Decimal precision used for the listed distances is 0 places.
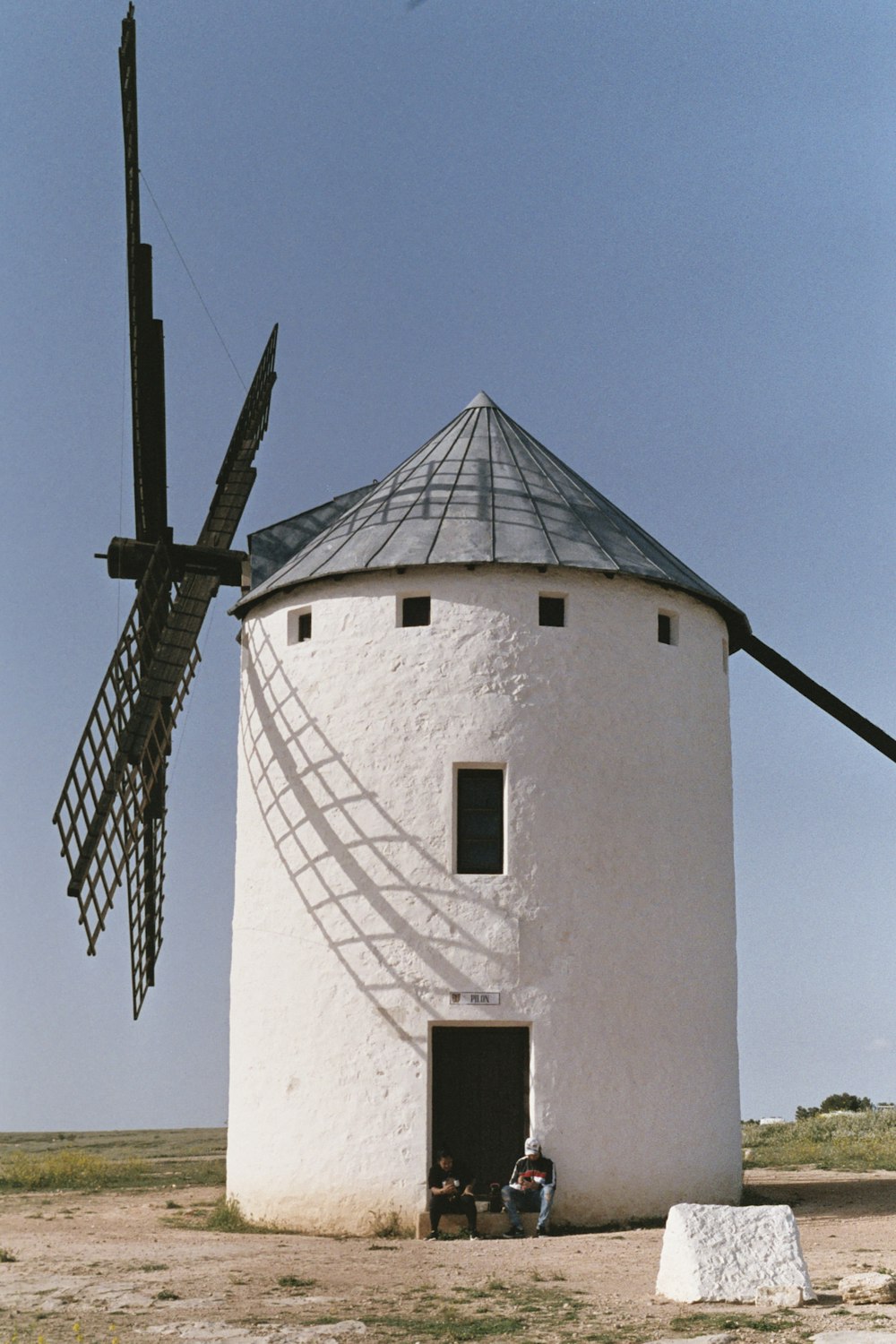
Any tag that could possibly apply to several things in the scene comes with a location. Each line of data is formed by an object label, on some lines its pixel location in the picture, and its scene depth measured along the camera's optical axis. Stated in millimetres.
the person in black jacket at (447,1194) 16234
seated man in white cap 16078
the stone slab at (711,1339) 9859
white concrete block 11328
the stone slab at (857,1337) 9578
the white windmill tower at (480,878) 16922
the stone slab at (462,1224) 16203
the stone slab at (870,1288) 10969
